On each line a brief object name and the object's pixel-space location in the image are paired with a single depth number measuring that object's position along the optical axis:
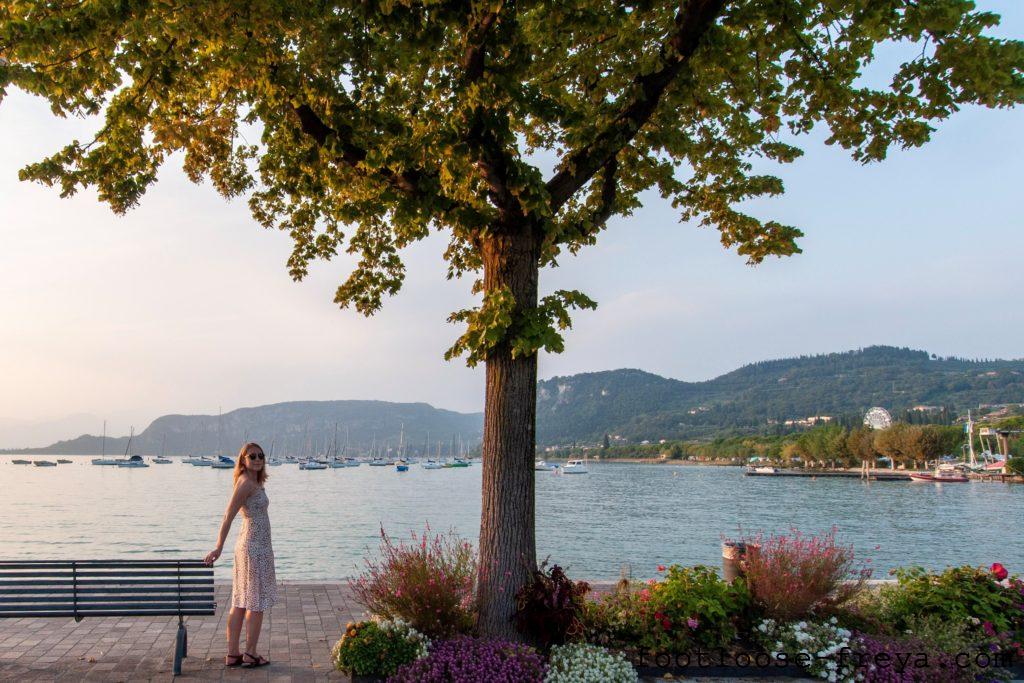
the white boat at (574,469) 145.00
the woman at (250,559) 6.32
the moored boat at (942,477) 116.69
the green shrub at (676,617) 6.68
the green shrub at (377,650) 5.97
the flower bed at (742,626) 6.09
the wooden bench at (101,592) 6.35
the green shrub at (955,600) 6.98
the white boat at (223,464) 153.85
